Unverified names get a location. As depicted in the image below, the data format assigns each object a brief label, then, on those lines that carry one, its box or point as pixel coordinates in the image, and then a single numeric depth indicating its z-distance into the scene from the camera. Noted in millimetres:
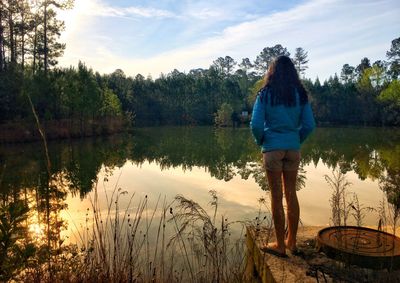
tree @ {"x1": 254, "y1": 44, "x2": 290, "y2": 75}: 89438
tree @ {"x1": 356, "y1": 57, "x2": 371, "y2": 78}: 82750
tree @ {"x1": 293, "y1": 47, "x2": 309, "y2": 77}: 87000
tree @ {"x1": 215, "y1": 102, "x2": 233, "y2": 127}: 60625
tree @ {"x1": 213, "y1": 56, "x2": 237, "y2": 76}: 95906
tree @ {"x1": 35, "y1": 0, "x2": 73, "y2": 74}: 35375
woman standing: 3928
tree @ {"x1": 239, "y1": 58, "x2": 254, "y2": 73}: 93375
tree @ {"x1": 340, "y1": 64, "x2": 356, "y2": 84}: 85688
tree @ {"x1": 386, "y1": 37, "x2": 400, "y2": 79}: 69188
